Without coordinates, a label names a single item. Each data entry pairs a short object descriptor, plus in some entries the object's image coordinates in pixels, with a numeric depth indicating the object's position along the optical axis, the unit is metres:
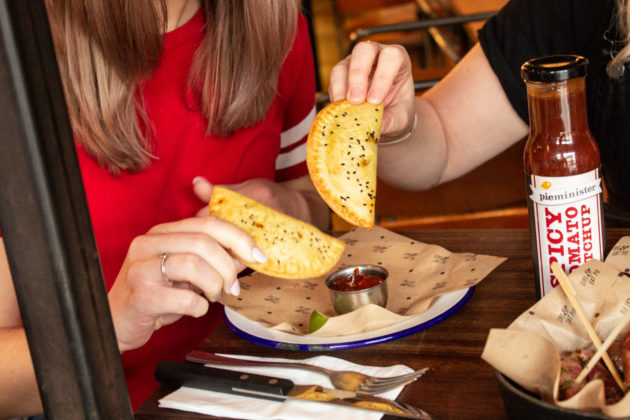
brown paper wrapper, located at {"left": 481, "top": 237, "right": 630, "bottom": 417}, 0.62
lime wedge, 1.05
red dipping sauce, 1.15
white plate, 1.01
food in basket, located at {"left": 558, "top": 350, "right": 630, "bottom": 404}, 0.64
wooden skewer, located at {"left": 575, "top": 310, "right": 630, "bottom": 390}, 0.66
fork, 0.88
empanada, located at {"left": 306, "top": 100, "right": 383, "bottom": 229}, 1.04
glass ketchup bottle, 0.90
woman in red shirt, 1.25
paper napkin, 0.85
